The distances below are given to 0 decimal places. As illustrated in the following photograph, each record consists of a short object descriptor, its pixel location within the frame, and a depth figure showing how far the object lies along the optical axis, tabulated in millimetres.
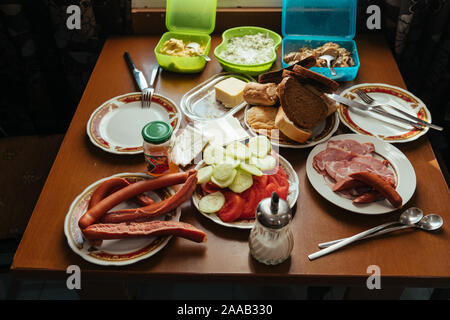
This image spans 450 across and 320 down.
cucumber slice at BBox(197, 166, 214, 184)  1229
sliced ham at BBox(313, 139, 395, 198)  1241
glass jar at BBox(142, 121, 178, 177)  1165
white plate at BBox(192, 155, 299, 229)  1149
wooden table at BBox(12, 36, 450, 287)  1064
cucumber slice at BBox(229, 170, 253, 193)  1196
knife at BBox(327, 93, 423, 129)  1495
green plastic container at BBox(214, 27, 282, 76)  1710
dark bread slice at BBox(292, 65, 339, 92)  1408
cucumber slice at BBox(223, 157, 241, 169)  1219
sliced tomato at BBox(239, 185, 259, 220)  1174
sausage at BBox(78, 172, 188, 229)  1095
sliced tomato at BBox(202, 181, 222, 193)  1229
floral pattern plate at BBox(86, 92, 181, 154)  1436
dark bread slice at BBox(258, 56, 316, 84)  1528
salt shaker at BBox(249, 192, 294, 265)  973
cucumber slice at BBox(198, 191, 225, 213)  1177
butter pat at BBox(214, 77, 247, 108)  1566
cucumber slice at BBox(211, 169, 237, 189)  1193
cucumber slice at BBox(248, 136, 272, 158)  1297
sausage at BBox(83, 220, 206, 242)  1064
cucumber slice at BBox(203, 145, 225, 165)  1276
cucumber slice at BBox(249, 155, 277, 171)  1261
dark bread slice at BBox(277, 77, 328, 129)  1418
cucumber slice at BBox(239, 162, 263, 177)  1209
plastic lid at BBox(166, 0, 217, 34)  1867
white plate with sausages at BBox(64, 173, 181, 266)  1069
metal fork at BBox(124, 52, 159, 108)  1613
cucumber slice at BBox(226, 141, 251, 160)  1244
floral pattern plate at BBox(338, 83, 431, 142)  1464
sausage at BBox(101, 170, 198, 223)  1135
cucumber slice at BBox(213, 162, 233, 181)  1197
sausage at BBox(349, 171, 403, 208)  1173
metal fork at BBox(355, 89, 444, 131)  1466
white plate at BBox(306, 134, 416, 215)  1195
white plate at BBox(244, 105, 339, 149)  1402
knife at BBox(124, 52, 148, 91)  1688
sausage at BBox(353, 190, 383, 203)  1197
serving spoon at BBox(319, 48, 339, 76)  1690
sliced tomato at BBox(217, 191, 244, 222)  1155
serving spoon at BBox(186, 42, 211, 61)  1761
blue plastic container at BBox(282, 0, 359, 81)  1817
